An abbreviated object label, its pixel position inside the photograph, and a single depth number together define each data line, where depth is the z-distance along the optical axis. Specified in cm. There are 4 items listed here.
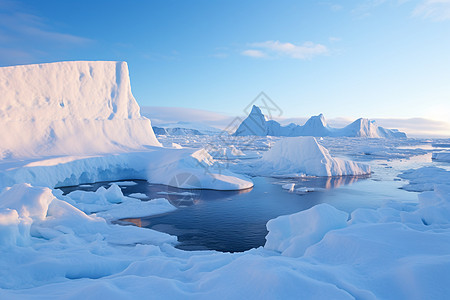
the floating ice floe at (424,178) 1605
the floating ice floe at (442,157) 3252
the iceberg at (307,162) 2153
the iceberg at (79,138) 1642
